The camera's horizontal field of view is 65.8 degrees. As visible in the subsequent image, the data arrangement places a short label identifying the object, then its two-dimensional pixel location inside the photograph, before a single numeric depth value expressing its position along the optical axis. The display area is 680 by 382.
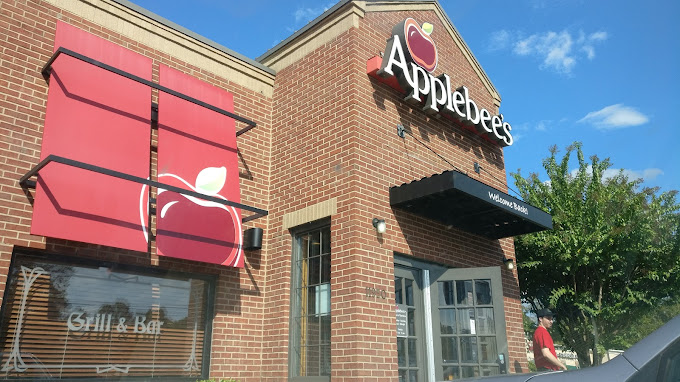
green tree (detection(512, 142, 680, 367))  11.77
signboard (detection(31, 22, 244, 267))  5.76
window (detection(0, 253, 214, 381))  5.61
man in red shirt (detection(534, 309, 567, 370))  6.85
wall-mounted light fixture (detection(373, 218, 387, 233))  6.97
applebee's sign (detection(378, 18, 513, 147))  8.05
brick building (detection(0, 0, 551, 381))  5.91
